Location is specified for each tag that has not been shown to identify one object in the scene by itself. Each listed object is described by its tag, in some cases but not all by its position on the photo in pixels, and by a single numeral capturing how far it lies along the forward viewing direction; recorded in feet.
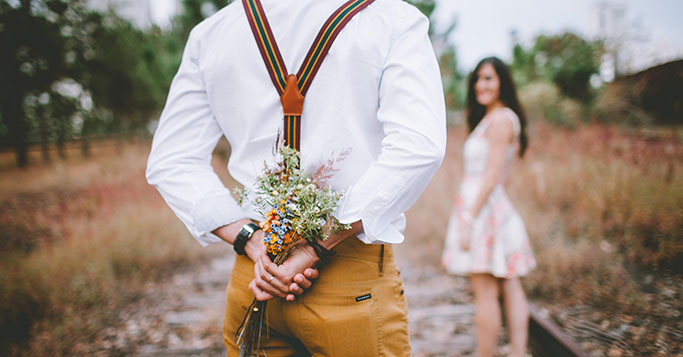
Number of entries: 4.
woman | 8.95
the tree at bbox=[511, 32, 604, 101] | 38.68
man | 3.55
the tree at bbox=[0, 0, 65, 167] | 15.34
